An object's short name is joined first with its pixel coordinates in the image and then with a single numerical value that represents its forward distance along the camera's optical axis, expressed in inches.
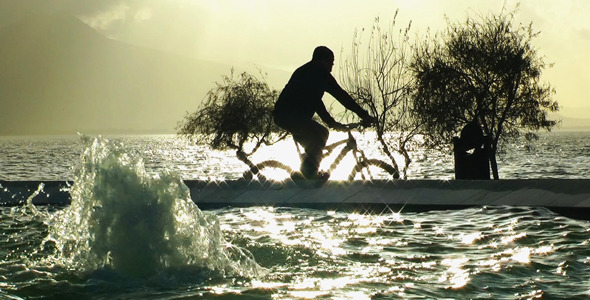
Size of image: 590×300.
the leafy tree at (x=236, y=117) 2036.2
